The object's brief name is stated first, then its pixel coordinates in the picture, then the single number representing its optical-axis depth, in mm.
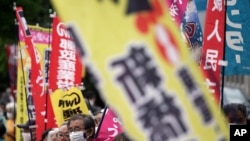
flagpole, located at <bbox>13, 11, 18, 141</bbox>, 29432
